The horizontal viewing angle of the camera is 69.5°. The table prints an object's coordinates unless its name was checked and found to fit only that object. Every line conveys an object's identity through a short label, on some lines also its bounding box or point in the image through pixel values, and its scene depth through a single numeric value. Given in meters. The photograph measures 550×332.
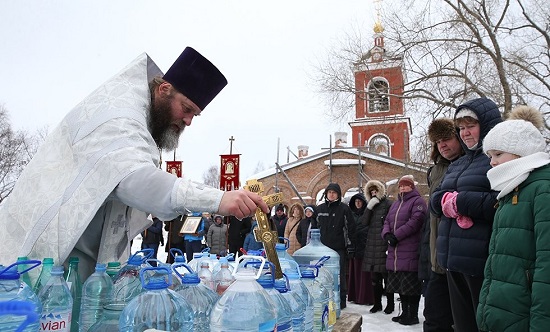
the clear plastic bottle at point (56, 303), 1.18
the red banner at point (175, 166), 16.86
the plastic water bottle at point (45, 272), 1.36
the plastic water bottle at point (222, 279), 1.74
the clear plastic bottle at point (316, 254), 2.66
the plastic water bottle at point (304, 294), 1.60
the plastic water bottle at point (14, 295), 1.01
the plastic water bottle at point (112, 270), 1.59
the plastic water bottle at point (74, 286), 1.48
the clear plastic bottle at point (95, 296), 1.41
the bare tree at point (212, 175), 65.19
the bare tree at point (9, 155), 24.42
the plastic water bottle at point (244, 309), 1.16
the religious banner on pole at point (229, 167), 15.73
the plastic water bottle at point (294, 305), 1.44
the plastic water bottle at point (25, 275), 1.33
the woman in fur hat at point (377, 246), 5.82
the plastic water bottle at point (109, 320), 1.32
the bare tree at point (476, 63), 13.12
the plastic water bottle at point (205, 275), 1.80
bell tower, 14.89
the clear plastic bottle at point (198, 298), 1.37
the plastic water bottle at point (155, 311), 1.14
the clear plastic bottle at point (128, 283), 1.44
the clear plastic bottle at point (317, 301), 1.79
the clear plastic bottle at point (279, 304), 1.27
